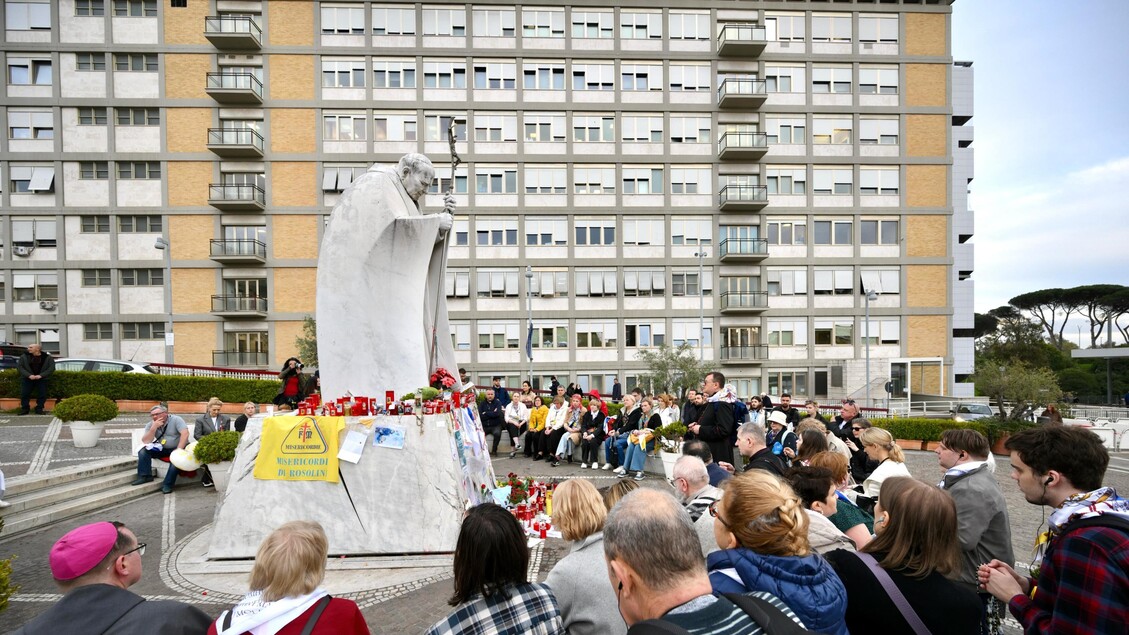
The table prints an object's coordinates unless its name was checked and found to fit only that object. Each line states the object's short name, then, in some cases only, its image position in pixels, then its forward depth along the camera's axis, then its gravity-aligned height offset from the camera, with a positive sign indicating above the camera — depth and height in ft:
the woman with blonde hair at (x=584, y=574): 7.67 -3.96
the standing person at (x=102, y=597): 6.22 -3.44
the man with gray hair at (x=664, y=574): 4.62 -2.54
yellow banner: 19.21 -4.97
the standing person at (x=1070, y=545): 6.34 -3.05
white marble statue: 21.42 +0.99
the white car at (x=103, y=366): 65.62 -5.94
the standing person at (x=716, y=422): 24.25 -5.19
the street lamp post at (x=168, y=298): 66.48 +3.61
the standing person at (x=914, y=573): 7.18 -3.76
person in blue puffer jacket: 6.31 -3.12
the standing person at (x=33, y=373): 52.21 -5.29
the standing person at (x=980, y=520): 10.93 -4.44
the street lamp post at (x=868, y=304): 93.61 +0.94
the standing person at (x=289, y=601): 6.93 -3.88
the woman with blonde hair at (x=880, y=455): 15.21 -4.42
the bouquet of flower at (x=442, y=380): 24.11 -3.01
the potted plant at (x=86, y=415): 36.45 -6.71
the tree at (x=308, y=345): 86.58 -4.72
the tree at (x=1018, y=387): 52.95 -8.19
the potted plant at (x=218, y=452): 28.45 -7.29
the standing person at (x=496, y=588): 6.96 -3.76
